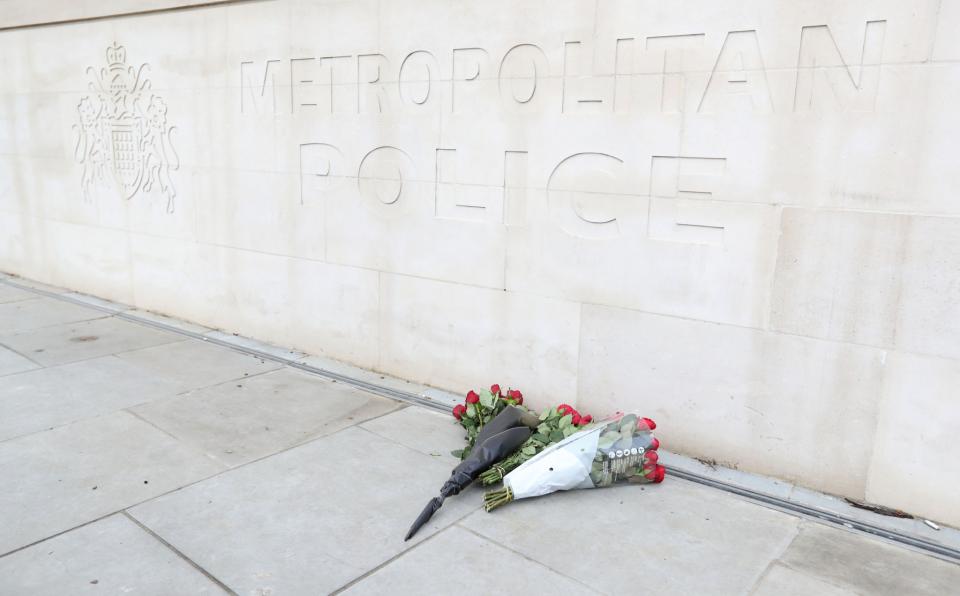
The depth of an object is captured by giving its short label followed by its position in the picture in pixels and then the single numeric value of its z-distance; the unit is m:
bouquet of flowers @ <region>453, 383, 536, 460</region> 4.65
